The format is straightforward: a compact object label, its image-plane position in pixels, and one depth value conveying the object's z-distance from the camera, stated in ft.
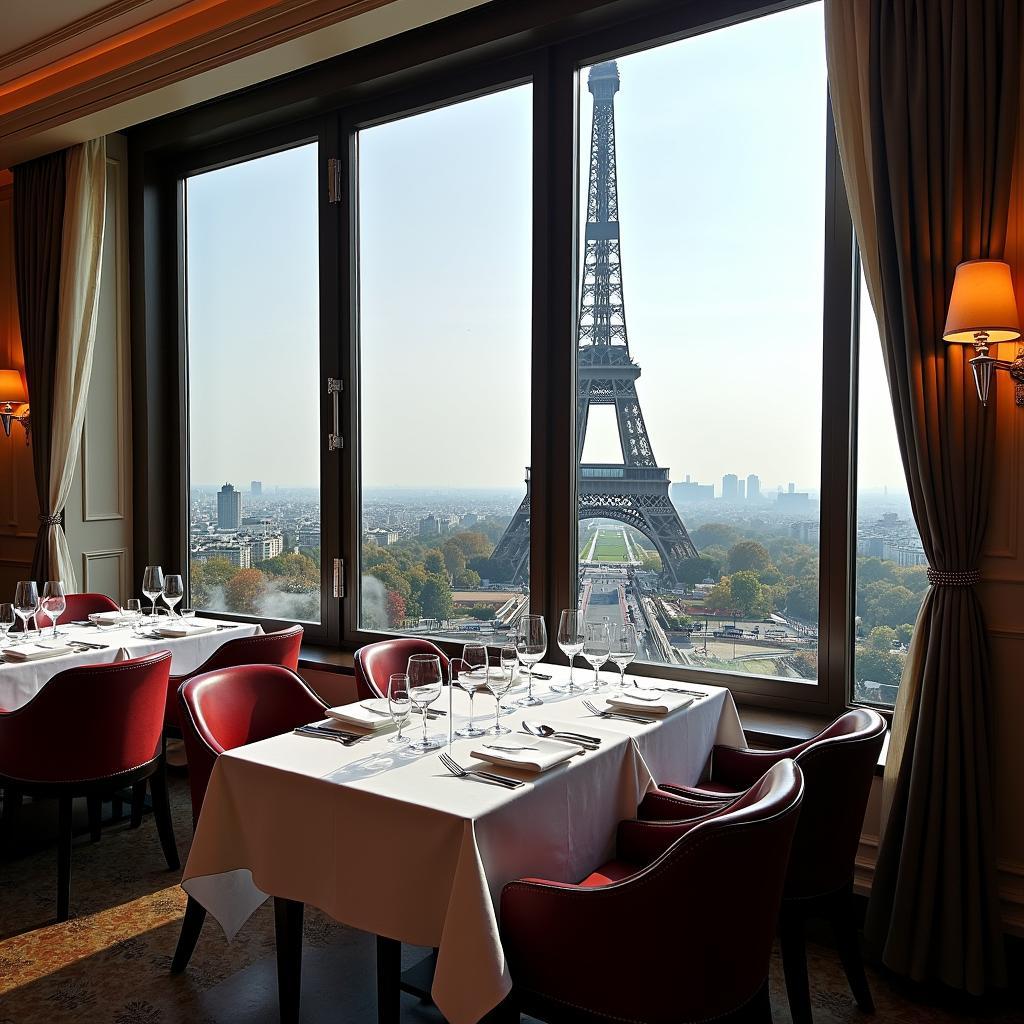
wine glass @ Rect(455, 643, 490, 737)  7.54
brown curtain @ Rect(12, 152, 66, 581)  16.21
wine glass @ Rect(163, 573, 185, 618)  13.04
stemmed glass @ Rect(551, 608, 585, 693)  9.01
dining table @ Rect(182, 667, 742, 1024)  5.82
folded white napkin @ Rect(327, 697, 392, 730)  7.80
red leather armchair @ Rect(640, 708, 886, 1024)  7.00
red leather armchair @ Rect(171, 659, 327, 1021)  7.25
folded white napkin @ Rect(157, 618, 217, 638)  12.58
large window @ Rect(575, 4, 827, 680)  10.62
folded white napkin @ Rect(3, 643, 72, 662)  10.70
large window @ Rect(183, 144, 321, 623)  15.26
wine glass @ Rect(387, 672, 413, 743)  7.13
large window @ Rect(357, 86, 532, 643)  12.96
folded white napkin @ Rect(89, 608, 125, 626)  13.11
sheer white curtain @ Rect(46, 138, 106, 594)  15.96
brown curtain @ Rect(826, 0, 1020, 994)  8.27
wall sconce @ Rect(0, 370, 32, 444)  16.87
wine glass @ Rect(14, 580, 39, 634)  11.55
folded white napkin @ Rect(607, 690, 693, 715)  8.42
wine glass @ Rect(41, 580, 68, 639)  11.78
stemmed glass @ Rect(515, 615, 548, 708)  8.57
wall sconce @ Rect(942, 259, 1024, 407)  7.95
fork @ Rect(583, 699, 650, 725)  8.27
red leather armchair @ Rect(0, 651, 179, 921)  9.50
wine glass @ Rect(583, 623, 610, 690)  9.01
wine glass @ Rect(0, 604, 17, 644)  11.60
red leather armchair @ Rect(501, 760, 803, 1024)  5.29
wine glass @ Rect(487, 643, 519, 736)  7.61
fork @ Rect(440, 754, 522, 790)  6.47
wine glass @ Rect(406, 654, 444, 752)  7.06
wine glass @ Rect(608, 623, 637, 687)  8.90
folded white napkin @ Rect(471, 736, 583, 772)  6.71
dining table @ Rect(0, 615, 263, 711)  10.59
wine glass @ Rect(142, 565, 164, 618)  13.19
